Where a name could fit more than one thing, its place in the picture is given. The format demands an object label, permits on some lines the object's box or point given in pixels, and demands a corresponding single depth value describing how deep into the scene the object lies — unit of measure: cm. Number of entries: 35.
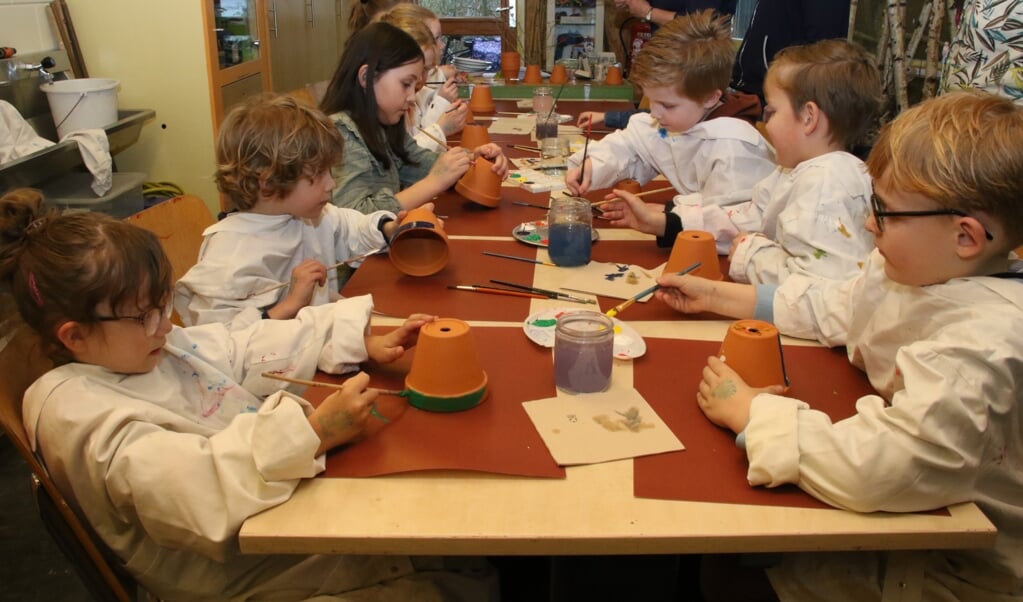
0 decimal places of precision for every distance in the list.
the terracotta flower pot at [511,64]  473
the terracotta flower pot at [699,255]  157
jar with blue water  174
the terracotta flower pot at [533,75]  453
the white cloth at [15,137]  268
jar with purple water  116
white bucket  310
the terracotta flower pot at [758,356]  116
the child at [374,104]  223
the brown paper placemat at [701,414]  97
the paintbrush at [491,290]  158
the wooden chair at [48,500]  103
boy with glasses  95
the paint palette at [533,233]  192
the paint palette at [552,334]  132
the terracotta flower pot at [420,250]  165
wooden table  89
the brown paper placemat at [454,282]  150
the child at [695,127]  222
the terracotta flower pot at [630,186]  236
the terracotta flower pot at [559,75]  442
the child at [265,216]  163
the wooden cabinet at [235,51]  374
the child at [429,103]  302
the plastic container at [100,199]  294
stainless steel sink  268
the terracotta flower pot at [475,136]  262
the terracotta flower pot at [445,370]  112
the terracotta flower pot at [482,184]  218
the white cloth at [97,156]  299
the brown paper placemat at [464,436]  100
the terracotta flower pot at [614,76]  452
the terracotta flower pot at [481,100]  385
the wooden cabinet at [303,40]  525
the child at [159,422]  97
